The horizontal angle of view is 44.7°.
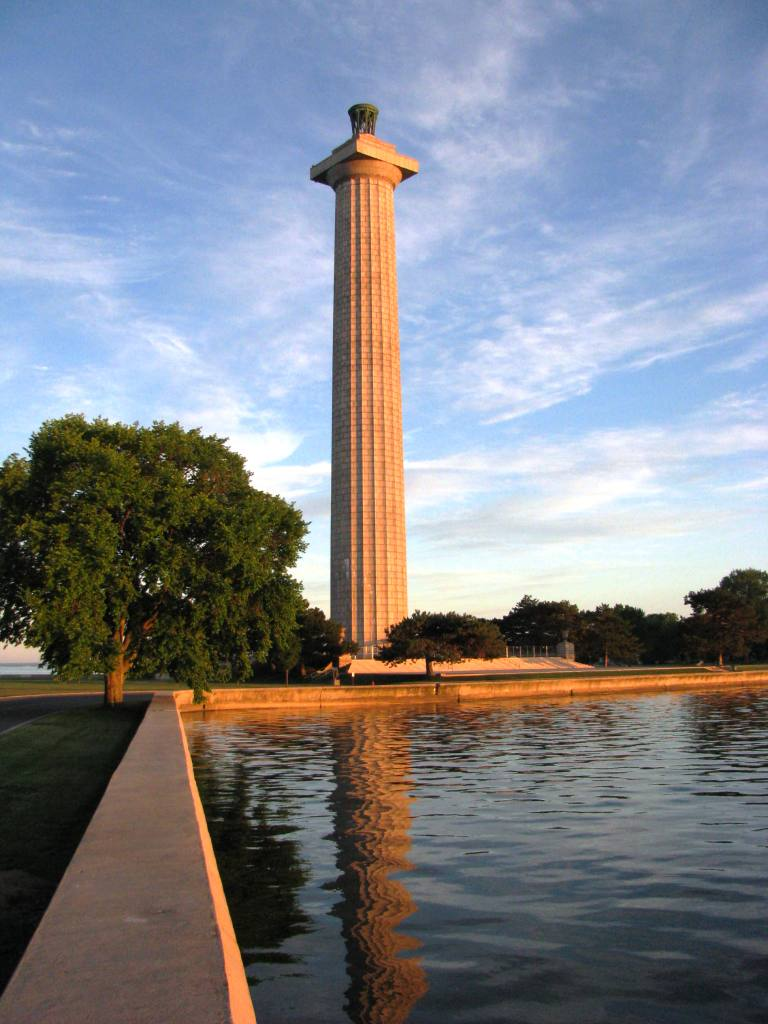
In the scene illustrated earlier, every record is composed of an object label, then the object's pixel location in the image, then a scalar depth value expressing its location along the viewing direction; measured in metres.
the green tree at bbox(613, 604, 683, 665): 126.00
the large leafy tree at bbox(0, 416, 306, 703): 34.03
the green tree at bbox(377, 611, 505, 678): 69.81
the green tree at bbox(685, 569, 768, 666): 97.56
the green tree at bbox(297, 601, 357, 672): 84.31
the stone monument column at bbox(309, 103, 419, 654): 101.19
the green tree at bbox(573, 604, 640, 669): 104.00
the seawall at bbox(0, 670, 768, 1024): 4.77
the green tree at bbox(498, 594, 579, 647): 105.56
